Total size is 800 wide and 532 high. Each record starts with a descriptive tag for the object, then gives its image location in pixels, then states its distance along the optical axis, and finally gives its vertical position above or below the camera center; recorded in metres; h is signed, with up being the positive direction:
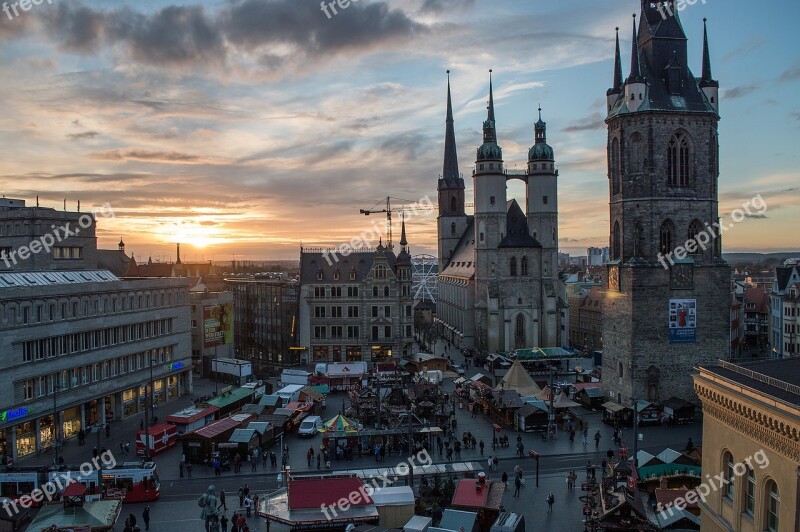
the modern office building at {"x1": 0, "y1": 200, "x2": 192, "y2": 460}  39.88 -5.22
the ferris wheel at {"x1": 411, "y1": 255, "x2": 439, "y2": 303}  172.69 -5.91
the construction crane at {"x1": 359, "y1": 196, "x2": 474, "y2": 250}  117.66 +9.34
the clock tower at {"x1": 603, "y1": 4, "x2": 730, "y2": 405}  50.19 +1.75
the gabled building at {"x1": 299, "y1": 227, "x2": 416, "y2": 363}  75.00 -5.61
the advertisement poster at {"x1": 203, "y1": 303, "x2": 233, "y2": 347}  68.31 -6.18
